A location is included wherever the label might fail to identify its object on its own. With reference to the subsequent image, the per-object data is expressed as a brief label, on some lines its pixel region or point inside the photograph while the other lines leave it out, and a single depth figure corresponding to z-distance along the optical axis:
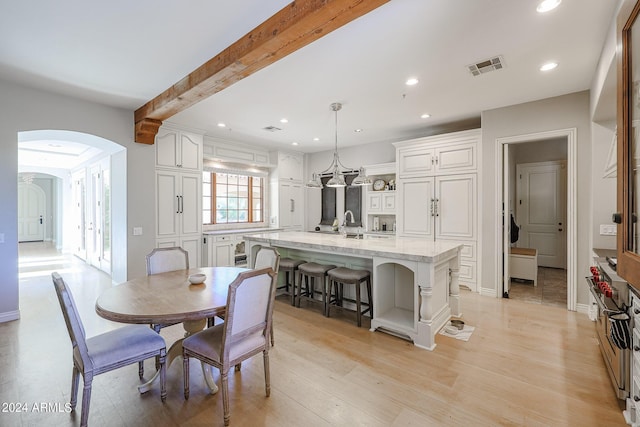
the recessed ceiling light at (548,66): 2.89
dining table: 1.74
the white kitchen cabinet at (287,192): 6.82
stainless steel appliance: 1.83
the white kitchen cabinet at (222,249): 5.36
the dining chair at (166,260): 2.87
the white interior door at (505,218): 4.15
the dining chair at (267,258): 2.79
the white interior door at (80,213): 7.12
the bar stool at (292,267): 3.89
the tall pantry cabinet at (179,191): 4.77
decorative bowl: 2.33
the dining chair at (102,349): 1.64
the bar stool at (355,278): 3.18
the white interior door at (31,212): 10.20
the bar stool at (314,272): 3.52
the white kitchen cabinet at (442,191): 4.52
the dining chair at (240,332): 1.75
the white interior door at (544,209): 5.99
